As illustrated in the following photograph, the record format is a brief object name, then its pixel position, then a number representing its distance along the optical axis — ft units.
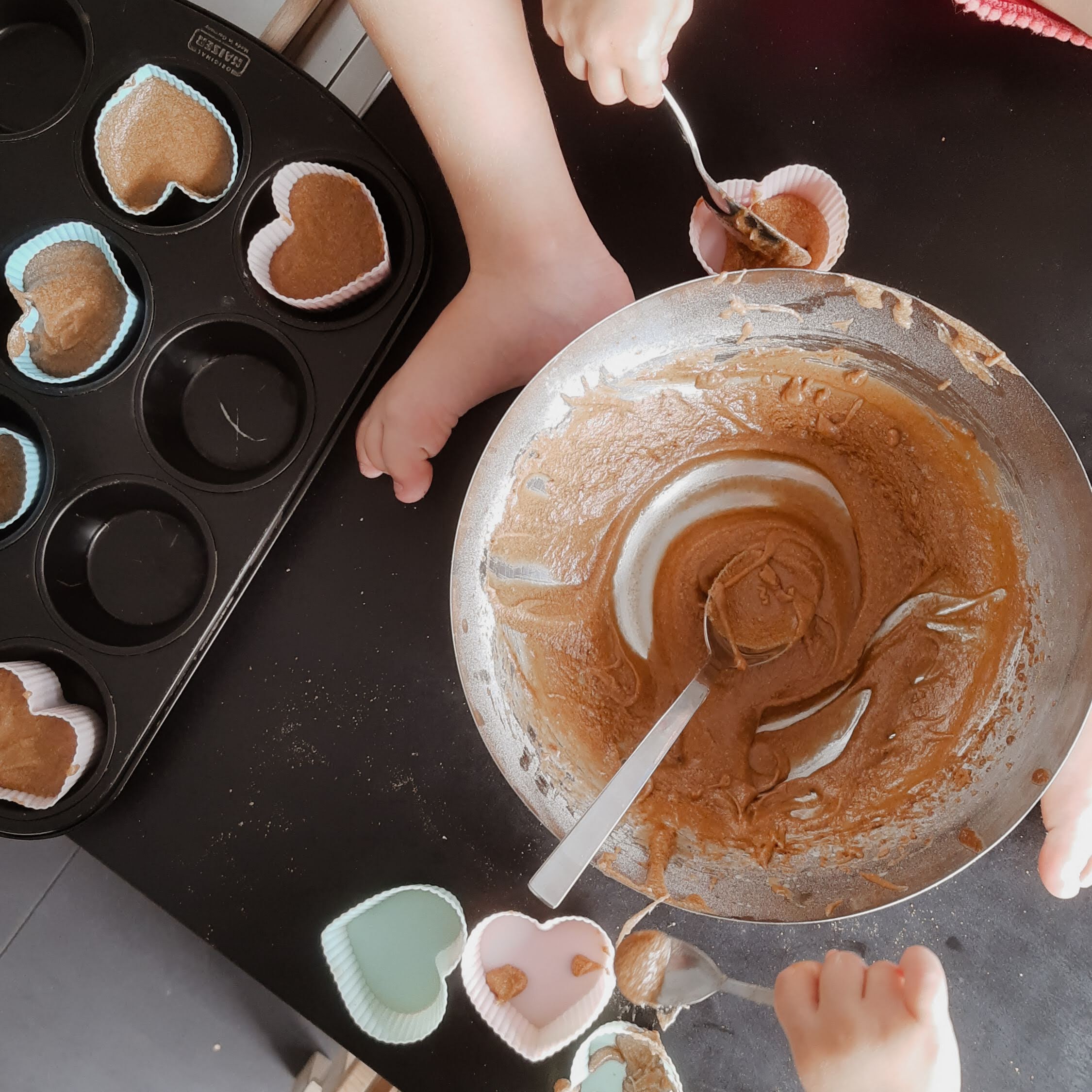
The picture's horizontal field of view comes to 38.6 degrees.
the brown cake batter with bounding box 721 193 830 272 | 1.99
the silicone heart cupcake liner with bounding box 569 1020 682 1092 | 2.01
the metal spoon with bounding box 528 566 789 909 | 1.78
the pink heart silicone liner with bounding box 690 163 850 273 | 1.98
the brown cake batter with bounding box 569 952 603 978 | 1.98
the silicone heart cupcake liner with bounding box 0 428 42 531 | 2.10
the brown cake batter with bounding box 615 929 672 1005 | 2.00
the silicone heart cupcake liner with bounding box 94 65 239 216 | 2.08
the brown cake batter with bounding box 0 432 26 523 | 2.11
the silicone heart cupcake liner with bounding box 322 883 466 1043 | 2.02
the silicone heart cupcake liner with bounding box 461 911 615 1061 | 1.97
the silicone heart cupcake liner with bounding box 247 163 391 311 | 2.06
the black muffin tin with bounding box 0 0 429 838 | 2.07
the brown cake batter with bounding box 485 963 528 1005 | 2.00
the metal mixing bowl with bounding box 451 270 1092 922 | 1.75
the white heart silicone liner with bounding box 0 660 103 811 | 2.07
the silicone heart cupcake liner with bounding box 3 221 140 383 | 2.09
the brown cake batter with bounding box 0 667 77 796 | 2.07
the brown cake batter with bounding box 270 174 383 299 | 2.08
